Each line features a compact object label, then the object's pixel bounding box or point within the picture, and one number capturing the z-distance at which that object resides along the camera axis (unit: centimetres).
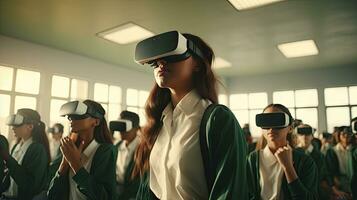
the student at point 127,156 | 283
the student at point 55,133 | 588
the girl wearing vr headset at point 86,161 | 175
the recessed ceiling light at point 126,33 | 517
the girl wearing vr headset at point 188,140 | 87
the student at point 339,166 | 446
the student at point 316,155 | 346
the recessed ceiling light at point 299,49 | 631
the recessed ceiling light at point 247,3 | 414
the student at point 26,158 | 261
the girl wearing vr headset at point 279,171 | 168
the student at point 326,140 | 565
